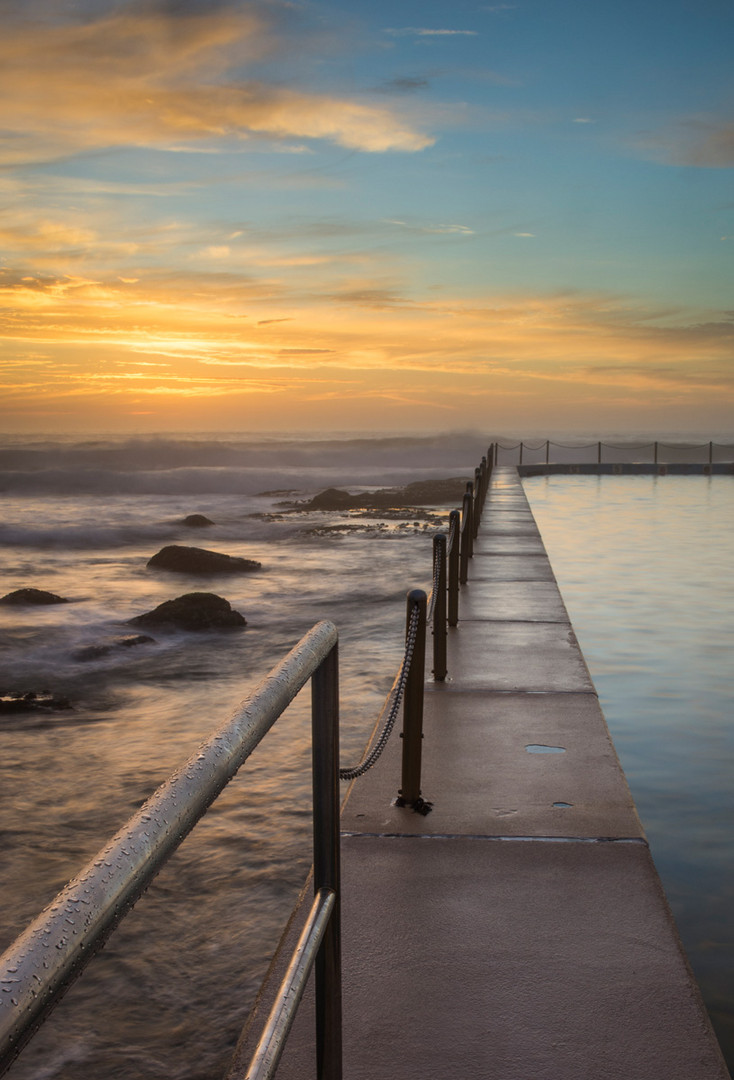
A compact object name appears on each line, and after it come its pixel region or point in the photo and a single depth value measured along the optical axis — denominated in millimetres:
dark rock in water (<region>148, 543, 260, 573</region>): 22469
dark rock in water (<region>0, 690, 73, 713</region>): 10227
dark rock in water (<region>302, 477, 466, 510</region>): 46606
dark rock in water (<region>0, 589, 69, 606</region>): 17719
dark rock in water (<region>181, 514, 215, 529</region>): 41912
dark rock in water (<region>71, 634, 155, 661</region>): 13523
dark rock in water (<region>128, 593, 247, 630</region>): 14219
